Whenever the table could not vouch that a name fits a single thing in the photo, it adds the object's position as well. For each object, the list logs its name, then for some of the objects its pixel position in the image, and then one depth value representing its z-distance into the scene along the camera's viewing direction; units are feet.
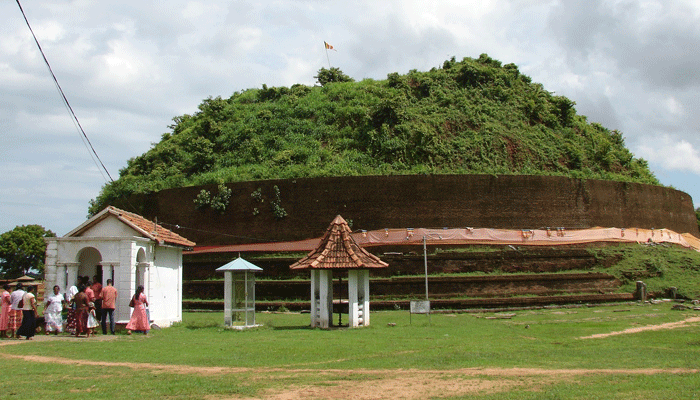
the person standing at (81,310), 43.78
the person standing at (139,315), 45.07
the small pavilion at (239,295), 49.93
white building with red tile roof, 48.34
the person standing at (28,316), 41.50
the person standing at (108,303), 44.83
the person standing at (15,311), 42.19
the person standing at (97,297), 46.57
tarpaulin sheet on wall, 74.08
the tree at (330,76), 113.50
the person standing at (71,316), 46.16
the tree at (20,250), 164.35
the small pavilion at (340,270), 49.65
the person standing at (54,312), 45.65
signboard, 49.96
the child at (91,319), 43.83
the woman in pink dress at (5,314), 42.63
